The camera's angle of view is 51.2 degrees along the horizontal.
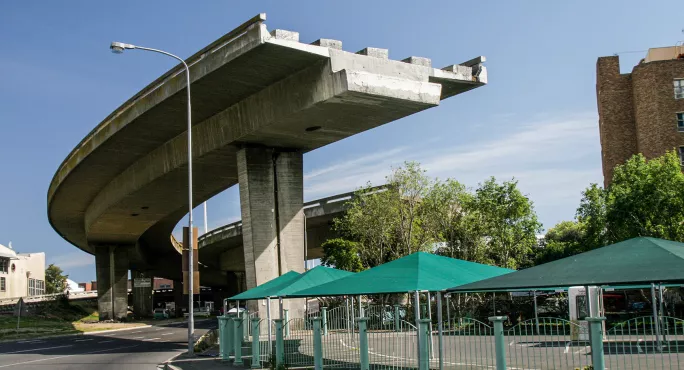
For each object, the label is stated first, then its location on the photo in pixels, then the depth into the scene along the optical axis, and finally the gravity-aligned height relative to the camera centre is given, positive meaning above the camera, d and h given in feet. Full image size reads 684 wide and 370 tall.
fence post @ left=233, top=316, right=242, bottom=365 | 61.78 -5.57
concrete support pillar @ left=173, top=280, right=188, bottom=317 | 350.84 -7.18
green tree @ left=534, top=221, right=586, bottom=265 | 190.59 +6.59
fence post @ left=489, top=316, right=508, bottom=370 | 35.76 -3.78
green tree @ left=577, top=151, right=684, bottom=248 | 121.29 +9.91
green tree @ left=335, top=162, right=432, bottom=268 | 130.41 +9.82
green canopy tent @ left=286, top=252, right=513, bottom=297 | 45.57 -0.42
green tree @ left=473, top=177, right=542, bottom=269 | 135.74 +9.15
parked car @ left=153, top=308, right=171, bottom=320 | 244.32 -11.75
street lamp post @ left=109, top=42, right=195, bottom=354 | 75.31 +7.22
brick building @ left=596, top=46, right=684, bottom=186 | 185.57 +41.91
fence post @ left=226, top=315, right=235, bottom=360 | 64.40 -5.17
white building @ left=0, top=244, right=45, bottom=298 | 283.38 +5.98
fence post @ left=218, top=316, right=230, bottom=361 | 65.31 -5.49
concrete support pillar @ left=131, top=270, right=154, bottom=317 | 250.57 -6.25
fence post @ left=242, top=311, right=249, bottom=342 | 64.68 -4.69
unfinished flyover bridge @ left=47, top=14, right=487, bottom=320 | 72.38 +18.88
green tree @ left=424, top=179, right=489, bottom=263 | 132.87 +9.13
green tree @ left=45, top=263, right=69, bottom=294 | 387.14 +3.61
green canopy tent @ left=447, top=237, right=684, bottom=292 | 33.96 -0.32
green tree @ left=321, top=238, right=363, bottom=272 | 136.56 +3.63
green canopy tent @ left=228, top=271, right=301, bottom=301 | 69.10 -1.08
